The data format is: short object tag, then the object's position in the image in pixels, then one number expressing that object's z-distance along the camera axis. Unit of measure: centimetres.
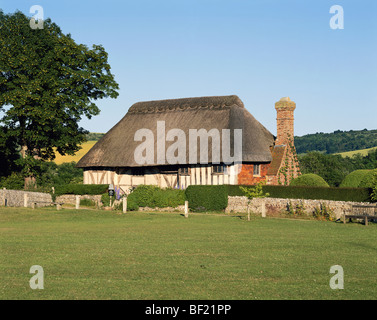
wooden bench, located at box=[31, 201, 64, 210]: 3893
